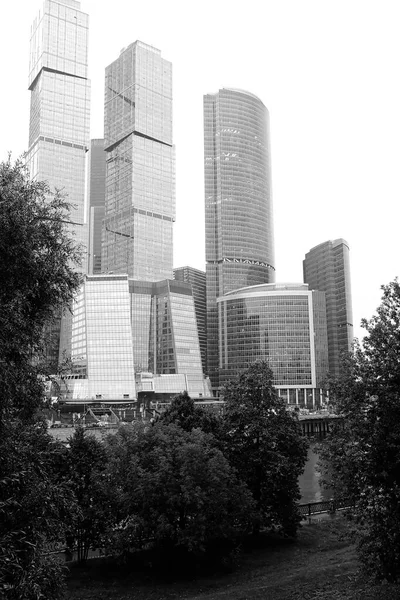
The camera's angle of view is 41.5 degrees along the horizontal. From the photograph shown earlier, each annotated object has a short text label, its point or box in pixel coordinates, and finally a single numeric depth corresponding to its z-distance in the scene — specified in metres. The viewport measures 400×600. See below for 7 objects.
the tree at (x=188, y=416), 41.66
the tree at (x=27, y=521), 13.55
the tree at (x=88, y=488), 33.50
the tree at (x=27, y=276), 15.62
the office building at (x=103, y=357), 193.62
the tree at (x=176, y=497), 30.44
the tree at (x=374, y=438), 19.64
